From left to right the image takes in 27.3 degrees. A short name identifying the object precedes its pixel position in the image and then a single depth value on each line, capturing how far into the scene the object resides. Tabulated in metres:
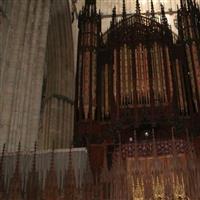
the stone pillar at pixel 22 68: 8.84
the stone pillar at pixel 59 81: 13.38
